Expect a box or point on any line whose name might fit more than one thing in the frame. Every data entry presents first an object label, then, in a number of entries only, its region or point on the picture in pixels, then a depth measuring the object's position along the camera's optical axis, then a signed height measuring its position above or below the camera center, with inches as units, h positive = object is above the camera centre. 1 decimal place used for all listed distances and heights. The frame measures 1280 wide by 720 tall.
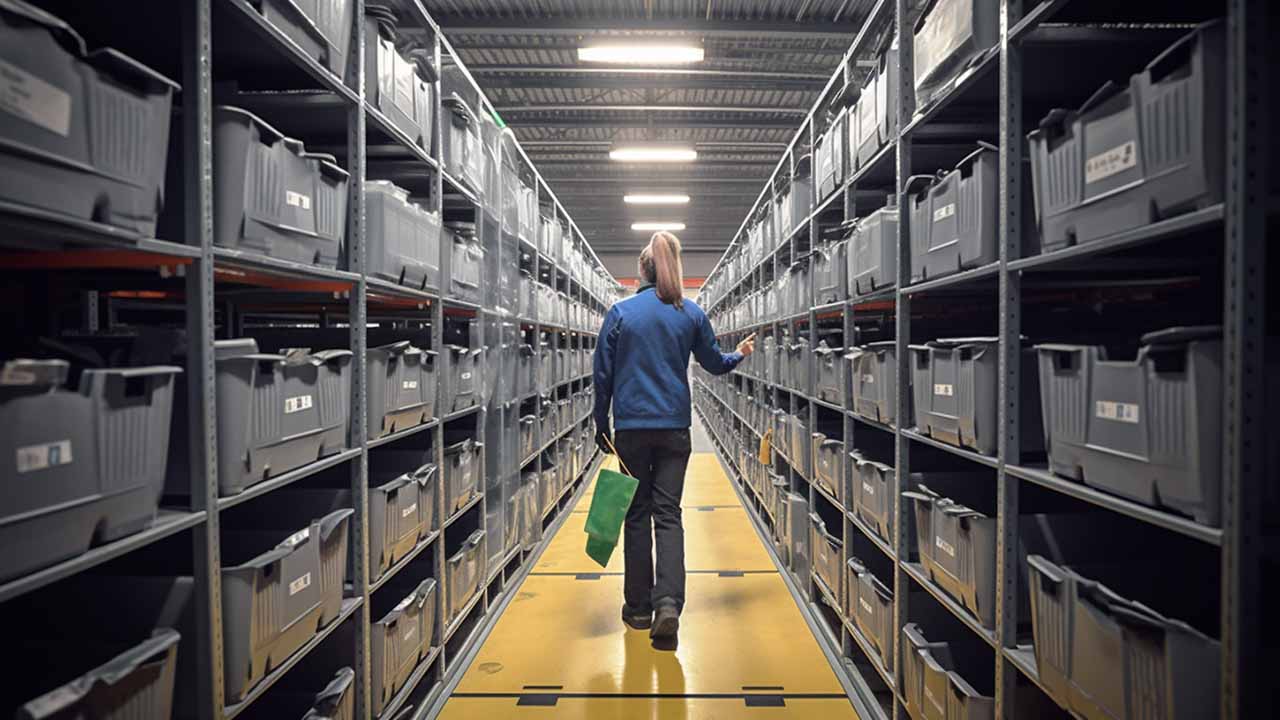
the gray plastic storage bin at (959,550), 69.0 -22.5
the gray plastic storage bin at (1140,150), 39.8 +15.1
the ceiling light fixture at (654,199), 434.3 +108.8
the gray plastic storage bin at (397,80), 83.9 +39.8
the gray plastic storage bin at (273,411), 55.0 -5.3
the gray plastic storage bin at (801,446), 146.3 -21.1
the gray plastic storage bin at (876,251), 93.6 +16.3
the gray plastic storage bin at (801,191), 156.7 +41.1
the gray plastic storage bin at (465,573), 114.6 -41.2
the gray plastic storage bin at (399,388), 85.0 -4.3
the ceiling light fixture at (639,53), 203.5 +98.7
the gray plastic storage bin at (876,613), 96.7 -40.3
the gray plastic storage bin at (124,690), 38.4 -21.7
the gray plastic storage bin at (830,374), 119.3 -3.2
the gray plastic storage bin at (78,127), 36.3 +14.6
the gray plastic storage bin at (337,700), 72.7 -39.8
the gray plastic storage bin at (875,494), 96.3 -21.8
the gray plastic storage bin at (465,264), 114.3 +17.7
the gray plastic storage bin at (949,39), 68.5 +36.4
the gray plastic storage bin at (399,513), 86.0 -22.8
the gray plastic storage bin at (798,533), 149.5 -42.5
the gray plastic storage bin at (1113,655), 42.0 -21.8
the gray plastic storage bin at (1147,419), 40.6 -4.5
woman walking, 124.5 -10.5
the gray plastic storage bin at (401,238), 83.3 +16.8
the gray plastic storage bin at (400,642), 85.9 -41.2
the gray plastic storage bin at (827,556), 121.5 -40.1
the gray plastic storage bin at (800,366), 143.4 -1.9
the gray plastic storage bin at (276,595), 55.9 -23.5
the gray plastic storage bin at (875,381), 95.0 -3.7
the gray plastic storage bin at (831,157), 119.0 +39.2
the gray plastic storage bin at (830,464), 120.7 -21.3
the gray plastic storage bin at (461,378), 113.0 -3.8
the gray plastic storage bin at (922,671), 77.3 -40.1
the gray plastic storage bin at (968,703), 68.0 -37.2
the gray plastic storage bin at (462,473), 114.7 -22.0
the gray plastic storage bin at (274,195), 55.7 +15.9
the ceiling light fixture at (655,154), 319.6 +103.1
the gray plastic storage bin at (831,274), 115.6 +16.1
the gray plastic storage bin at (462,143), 114.2 +40.4
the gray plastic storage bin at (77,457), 36.5 -6.4
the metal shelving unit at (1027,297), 37.7 +8.0
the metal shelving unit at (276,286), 50.4 +8.1
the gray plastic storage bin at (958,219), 67.4 +16.0
